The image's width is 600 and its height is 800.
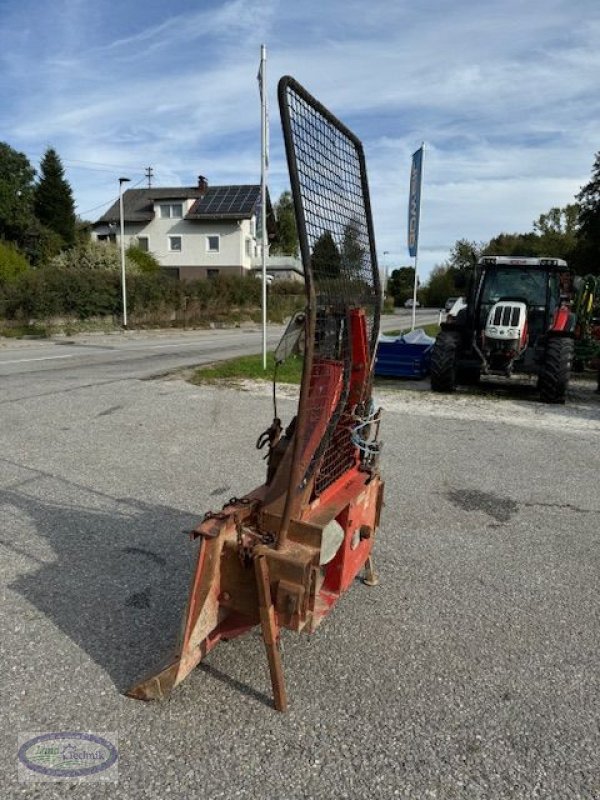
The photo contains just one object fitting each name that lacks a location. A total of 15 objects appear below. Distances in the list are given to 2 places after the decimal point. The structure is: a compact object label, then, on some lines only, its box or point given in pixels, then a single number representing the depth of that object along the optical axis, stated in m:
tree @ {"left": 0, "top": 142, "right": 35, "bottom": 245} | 44.50
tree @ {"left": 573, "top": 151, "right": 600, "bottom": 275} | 39.38
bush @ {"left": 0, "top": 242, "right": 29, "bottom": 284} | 23.18
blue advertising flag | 15.12
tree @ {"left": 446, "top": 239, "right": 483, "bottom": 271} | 66.00
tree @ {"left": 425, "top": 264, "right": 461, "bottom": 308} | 79.56
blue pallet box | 12.43
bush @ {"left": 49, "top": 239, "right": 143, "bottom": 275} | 32.59
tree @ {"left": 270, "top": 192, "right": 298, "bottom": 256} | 59.79
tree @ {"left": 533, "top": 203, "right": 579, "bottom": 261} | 51.61
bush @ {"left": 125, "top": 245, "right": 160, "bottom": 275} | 36.84
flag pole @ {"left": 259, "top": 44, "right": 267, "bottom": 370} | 10.49
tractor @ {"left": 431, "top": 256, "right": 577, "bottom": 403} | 9.93
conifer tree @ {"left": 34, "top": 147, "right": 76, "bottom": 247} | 47.06
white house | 46.41
